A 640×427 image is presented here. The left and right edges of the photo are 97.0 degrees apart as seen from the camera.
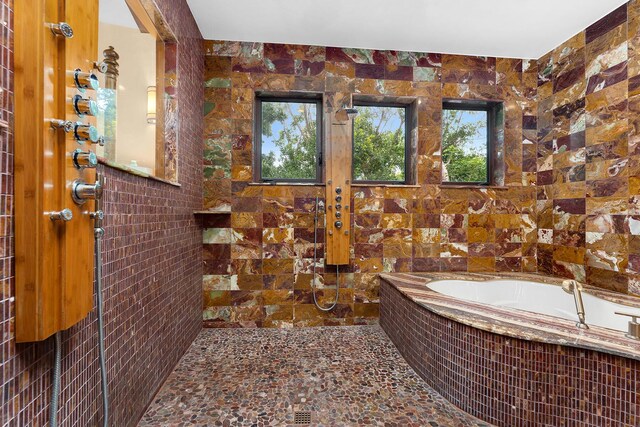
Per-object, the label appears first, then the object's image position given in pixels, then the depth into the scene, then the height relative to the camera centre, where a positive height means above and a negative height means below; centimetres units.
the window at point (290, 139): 258 +68
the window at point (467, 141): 273 +71
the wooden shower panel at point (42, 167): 68 +12
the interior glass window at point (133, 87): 149 +76
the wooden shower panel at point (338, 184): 241 +25
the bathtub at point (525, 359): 115 -69
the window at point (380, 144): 265 +66
